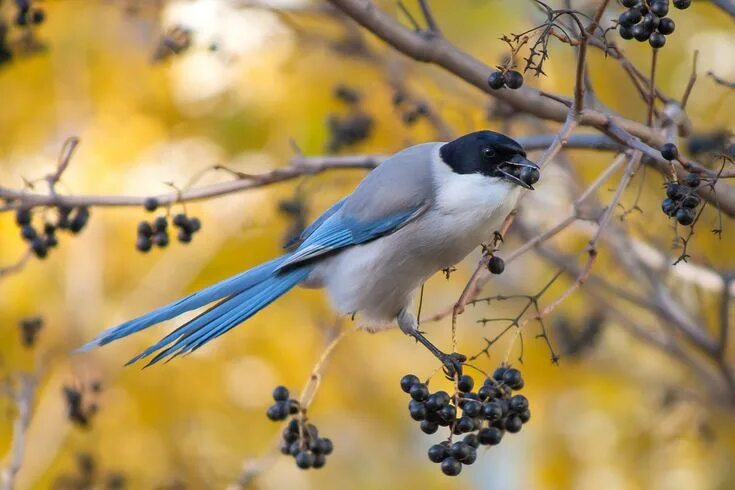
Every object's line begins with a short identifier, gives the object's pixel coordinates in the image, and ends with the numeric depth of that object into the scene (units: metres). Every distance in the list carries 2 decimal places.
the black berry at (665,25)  5.48
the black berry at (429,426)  5.94
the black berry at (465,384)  6.01
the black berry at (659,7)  5.41
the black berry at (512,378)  5.88
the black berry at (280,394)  6.66
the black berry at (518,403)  5.89
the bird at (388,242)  7.05
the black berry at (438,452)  5.73
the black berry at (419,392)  5.89
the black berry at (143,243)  8.02
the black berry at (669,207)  5.46
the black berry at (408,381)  6.02
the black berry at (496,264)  6.09
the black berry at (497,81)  5.73
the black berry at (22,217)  7.73
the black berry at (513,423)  5.96
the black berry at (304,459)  6.66
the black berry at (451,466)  5.68
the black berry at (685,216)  5.42
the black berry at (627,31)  5.50
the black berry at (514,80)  5.73
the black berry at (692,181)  5.47
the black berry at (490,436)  5.88
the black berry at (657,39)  5.49
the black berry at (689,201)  5.45
